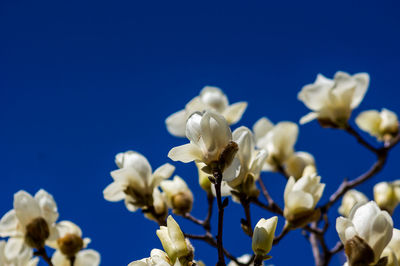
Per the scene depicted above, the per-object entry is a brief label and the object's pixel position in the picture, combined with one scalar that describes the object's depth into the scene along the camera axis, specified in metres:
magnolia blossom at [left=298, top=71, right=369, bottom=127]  1.77
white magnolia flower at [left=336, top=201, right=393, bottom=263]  1.37
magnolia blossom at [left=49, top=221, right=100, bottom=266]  1.72
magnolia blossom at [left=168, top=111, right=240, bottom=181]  1.43
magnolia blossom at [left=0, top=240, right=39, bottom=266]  1.61
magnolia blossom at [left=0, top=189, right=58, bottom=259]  1.63
